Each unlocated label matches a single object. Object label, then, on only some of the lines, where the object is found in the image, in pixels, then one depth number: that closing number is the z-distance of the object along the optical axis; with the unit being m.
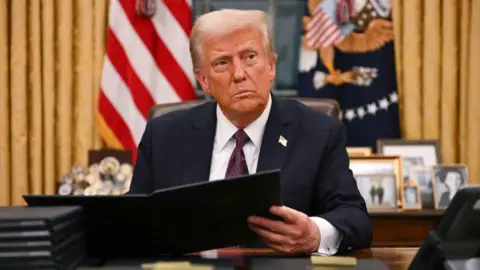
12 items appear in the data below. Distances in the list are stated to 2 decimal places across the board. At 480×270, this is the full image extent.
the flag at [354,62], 7.14
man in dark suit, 3.81
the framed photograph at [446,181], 6.38
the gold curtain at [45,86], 7.13
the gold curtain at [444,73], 7.01
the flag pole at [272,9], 7.56
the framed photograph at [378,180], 6.33
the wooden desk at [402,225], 6.05
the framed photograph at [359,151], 6.60
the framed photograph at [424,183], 6.46
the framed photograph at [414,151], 6.80
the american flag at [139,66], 7.12
